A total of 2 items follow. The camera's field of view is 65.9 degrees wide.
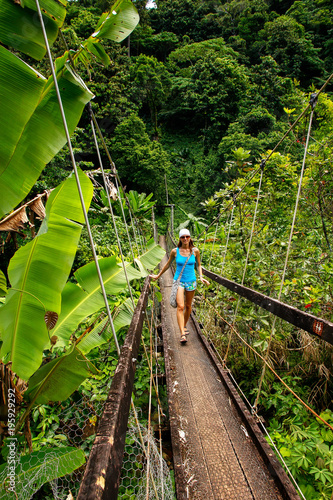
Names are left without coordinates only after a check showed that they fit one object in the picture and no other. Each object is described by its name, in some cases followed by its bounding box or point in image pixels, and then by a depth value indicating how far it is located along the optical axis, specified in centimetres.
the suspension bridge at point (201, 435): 48
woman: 243
